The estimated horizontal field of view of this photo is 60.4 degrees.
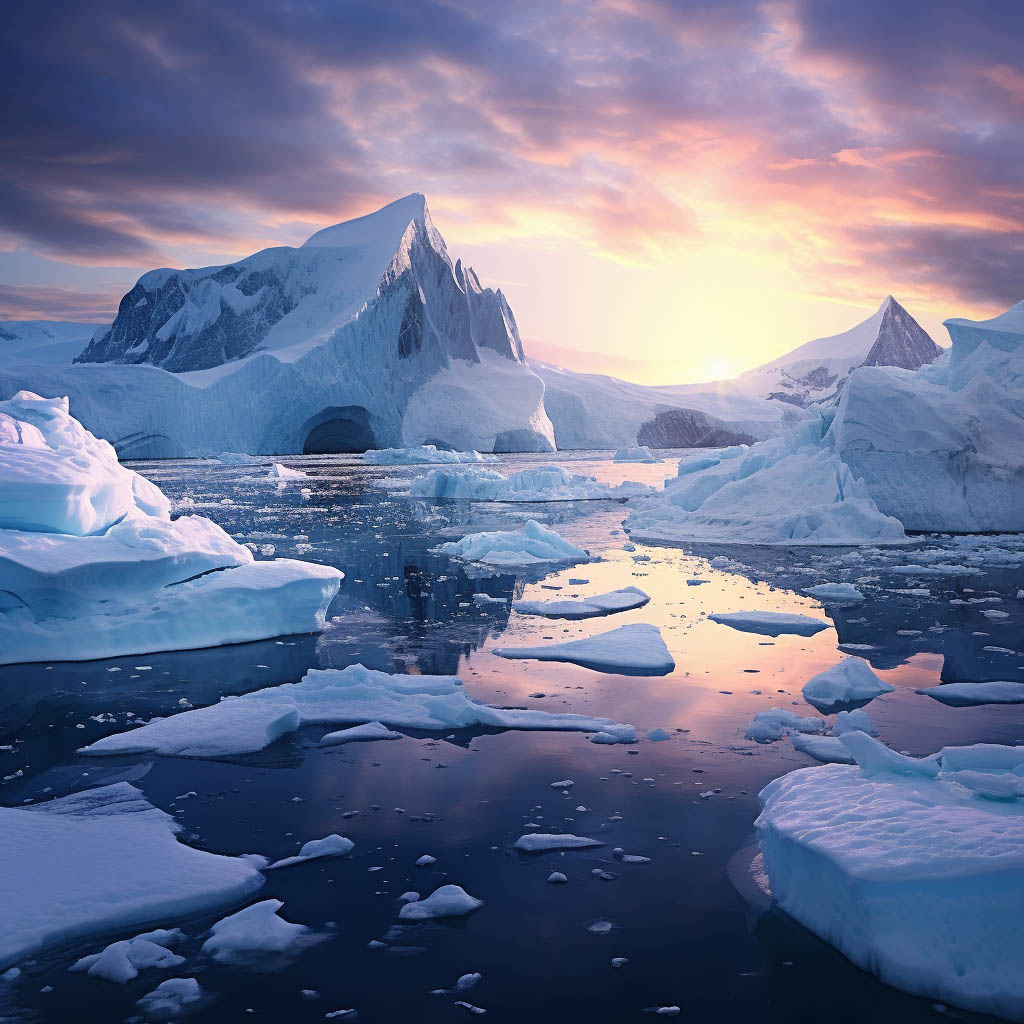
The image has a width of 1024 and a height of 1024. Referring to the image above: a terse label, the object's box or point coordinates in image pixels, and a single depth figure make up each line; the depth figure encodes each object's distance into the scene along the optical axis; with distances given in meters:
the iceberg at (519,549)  14.06
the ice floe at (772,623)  9.17
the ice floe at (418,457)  45.78
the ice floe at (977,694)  6.61
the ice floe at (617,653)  7.65
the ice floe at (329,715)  5.73
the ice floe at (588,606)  9.93
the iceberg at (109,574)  7.95
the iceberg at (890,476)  16.62
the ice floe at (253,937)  3.38
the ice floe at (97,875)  3.51
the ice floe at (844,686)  6.68
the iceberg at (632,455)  50.59
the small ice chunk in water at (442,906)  3.66
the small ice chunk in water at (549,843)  4.25
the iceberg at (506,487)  26.39
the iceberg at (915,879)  3.10
